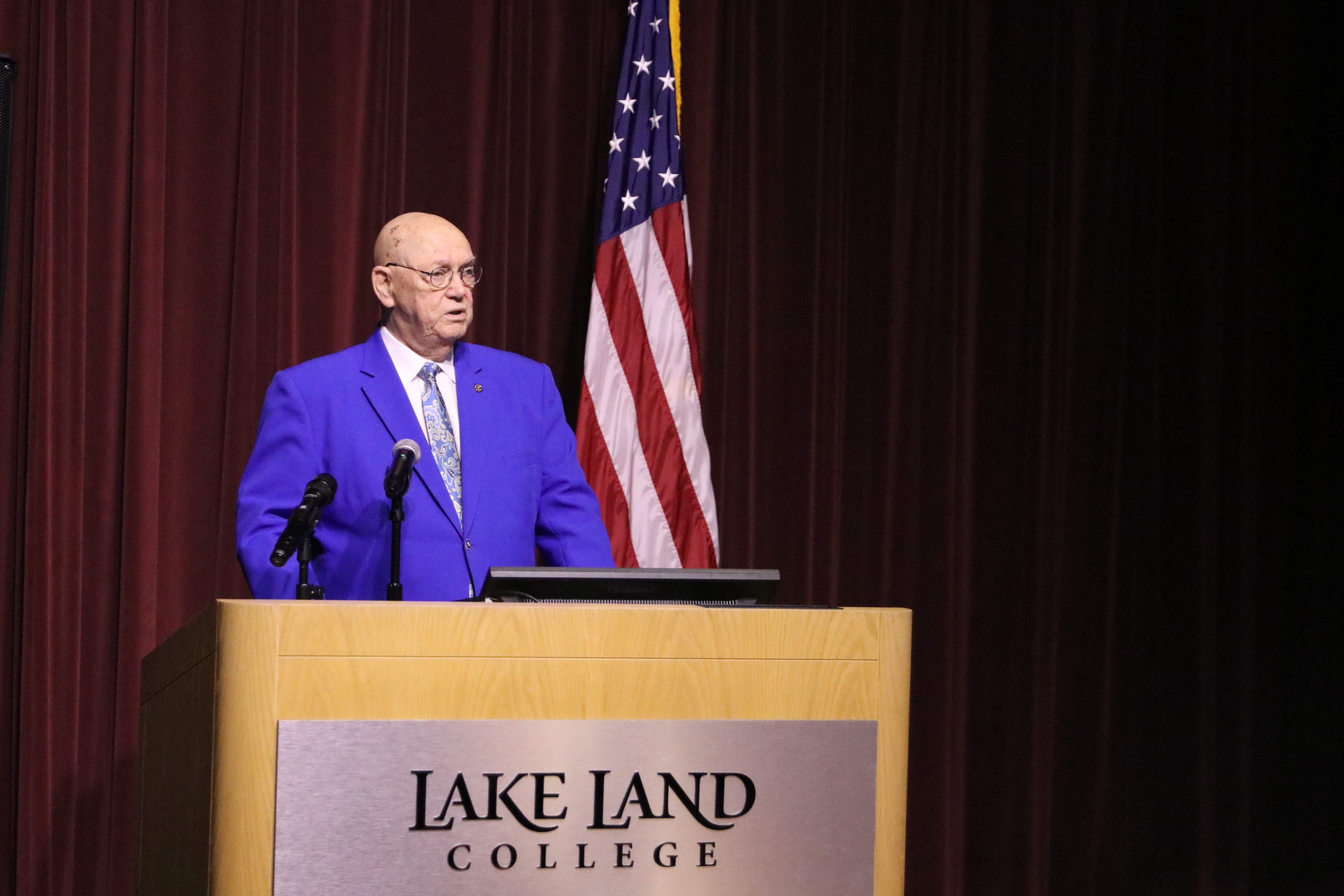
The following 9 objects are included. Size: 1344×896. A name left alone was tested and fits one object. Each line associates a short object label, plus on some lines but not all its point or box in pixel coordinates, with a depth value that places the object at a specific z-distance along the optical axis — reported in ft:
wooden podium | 10.60
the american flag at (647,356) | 27.66
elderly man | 19.67
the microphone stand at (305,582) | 14.71
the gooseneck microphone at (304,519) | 14.35
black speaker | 16.61
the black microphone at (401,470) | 15.78
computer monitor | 12.87
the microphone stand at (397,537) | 15.83
